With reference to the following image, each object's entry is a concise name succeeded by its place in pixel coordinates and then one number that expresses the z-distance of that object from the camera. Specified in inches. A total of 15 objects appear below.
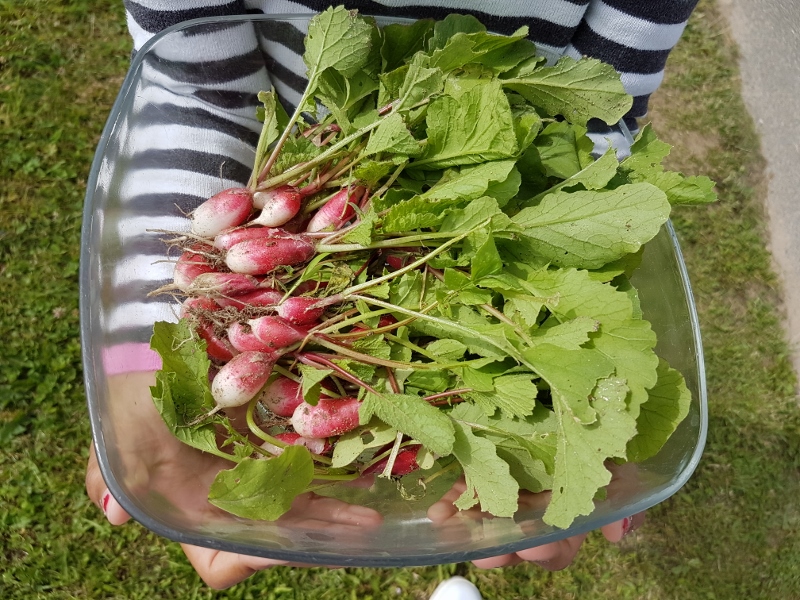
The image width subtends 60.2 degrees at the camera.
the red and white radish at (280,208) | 15.4
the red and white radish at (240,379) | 14.4
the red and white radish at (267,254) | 15.1
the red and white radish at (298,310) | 14.9
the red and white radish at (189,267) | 15.6
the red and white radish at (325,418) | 14.6
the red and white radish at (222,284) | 15.2
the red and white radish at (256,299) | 15.5
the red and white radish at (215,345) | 15.5
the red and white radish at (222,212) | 15.8
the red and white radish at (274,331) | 14.8
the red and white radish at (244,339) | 15.1
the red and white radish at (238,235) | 15.4
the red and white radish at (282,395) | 15.4
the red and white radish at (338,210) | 15.4
